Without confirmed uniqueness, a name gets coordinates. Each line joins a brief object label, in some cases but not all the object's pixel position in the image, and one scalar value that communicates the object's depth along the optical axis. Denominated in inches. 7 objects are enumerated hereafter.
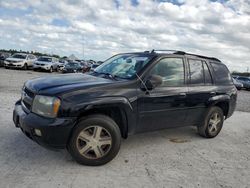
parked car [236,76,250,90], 838.1
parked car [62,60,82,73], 759.6
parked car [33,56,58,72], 745.3
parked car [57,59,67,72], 812.4
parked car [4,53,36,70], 719.5
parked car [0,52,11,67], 754.5
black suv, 102.2
